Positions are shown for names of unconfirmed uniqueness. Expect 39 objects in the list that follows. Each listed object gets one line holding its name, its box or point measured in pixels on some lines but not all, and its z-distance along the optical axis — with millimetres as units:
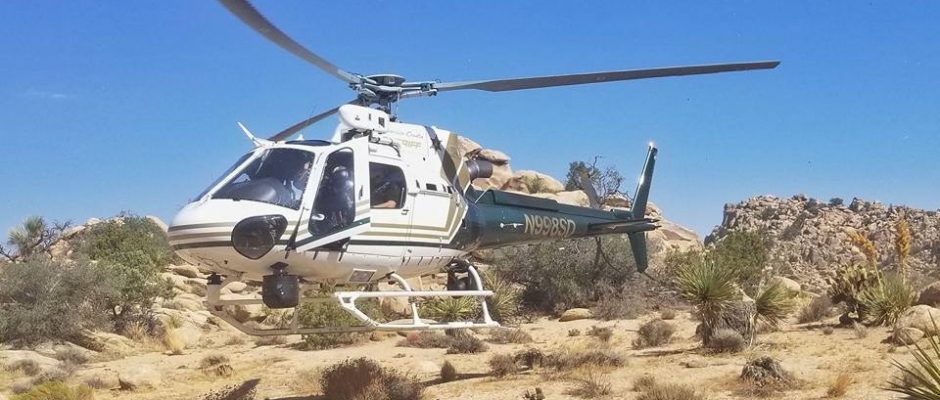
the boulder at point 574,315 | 22672
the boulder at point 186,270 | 32062
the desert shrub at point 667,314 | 21547
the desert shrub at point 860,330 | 14329
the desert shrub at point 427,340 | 17641
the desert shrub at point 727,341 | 13508
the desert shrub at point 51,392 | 10539
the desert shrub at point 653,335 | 15992
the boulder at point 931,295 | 16938
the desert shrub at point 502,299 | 22183
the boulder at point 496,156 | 52062
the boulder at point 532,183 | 50125
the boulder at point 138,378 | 13438
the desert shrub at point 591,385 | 10539
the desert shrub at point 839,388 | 9656
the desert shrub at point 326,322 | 18266
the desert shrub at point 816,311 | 17812
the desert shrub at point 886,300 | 15016
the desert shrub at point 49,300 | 19031
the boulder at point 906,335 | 12922
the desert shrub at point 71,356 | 17117
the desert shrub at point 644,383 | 10594
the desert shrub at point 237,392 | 11719
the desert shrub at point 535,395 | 10108
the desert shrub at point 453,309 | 19688
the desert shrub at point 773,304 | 15234
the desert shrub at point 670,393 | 9586
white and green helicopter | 8906
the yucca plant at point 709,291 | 14070
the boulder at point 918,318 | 13530
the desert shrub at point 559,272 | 24844
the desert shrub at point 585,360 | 12867
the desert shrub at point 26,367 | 15406
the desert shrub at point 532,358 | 13352
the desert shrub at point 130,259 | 22344
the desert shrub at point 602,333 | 17597
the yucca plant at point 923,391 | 6309
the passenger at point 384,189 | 10367
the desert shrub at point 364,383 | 10773
